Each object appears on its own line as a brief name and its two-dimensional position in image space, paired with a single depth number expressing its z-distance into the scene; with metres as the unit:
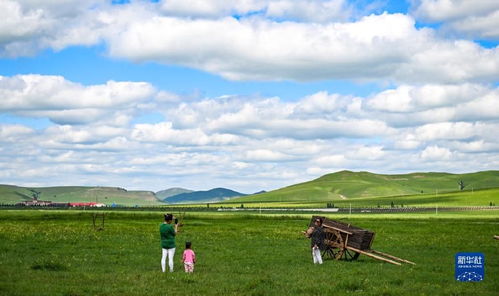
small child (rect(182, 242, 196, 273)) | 28.87
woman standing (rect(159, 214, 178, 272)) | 29.14
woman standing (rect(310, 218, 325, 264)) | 34.25
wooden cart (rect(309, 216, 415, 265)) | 36.81
